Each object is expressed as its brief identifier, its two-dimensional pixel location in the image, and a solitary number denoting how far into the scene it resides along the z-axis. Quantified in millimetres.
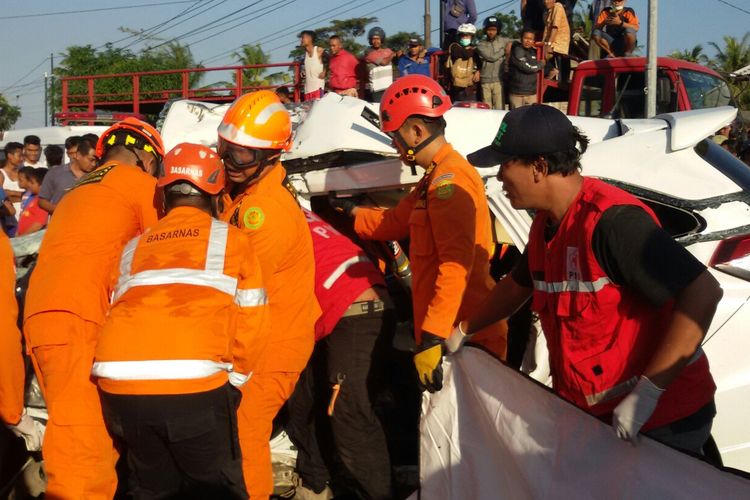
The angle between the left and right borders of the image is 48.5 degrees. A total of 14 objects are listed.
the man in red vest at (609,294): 2473
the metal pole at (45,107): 38550
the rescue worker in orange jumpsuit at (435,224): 3652
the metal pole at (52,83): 33750
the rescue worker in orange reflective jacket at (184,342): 3154
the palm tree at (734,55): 34181
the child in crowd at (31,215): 8227
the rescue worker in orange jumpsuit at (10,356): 3889
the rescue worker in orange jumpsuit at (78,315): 3436
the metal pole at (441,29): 12891
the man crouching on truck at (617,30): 11055
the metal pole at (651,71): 9062
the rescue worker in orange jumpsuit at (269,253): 3758
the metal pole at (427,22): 20750
